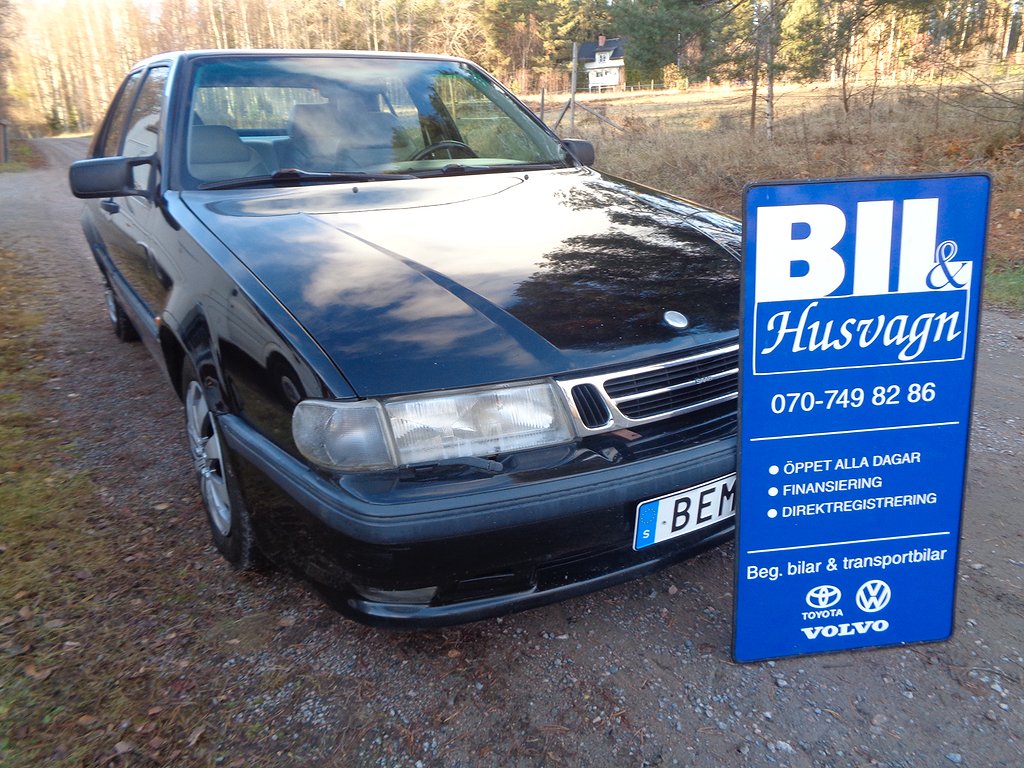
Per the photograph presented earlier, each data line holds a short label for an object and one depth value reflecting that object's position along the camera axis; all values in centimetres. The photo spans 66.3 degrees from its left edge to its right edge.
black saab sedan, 174
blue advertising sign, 172
